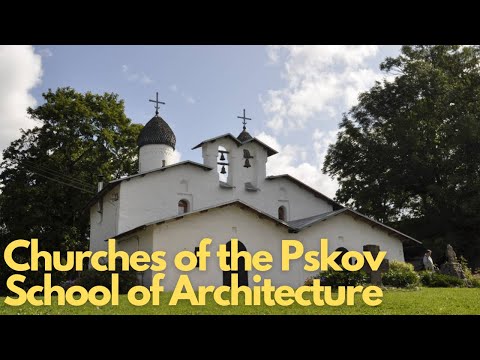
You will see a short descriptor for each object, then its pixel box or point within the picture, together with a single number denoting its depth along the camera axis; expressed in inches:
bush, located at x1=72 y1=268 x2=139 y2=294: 806.5
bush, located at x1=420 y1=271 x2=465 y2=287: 869.2
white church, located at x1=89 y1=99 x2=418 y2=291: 911.0
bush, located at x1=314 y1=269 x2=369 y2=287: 784.3
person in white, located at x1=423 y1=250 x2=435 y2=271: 981.8
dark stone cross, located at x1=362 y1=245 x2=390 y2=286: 752.3
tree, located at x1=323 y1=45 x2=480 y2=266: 1314.0
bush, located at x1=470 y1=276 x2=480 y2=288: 880.9
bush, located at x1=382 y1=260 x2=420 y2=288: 813.9
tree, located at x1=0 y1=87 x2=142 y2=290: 1339.8
